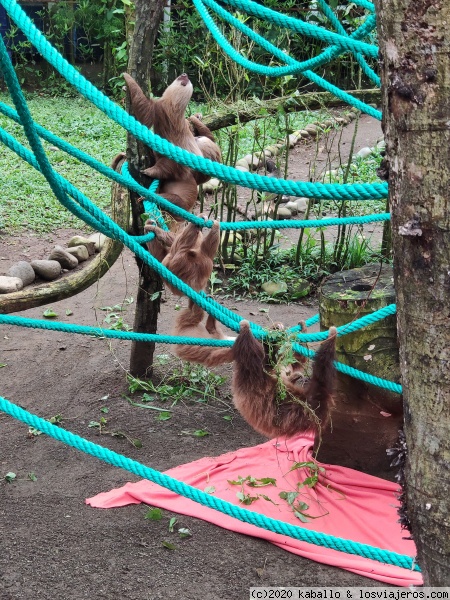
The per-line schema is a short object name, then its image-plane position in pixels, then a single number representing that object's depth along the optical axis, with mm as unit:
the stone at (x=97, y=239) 7164
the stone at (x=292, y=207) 8352
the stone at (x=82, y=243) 7113
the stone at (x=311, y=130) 11148
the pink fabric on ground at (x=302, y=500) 3406
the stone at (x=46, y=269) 6484
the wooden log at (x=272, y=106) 5656
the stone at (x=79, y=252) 6930
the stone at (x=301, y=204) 8507
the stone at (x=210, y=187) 8461
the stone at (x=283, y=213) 8164
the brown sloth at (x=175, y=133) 4566
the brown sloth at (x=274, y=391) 3592
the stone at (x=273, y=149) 9797
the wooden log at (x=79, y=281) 4383
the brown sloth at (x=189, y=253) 4289
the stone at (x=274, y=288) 6578
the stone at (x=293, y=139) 10505
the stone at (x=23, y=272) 6289
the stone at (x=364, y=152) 9719
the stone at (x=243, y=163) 9136
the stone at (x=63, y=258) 6723
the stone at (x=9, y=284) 5957
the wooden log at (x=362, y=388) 3926
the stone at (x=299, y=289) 6605
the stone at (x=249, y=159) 9250
